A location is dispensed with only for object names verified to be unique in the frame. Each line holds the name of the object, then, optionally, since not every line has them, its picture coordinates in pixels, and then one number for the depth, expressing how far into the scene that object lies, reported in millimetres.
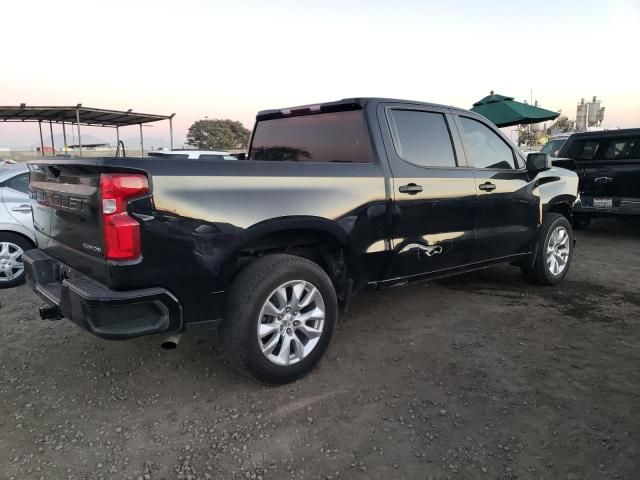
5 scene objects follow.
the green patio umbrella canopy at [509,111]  12211
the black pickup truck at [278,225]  2543
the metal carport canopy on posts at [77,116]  15430
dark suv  7848
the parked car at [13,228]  5379
